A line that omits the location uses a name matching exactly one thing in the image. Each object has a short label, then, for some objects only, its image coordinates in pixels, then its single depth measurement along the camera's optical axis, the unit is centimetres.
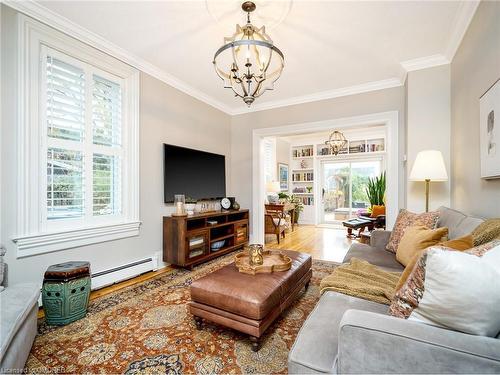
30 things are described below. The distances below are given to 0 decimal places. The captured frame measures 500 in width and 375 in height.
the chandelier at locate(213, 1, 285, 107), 173
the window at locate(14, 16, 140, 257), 206
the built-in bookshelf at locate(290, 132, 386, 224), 672
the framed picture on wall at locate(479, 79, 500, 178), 161
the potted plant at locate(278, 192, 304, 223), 658
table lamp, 607
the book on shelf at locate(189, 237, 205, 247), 320
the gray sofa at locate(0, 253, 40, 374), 112
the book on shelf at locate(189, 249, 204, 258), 321
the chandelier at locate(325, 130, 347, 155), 561
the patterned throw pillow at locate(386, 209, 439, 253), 213
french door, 679
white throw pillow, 76
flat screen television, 332
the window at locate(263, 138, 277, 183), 652
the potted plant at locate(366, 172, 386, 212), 570
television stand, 307
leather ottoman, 152
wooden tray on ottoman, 189
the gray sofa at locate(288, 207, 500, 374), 73
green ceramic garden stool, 184
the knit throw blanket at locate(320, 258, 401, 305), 136
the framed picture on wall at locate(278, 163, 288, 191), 708
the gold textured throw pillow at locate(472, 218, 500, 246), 117
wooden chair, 474
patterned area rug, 143
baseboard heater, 251
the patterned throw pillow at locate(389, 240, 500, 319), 92
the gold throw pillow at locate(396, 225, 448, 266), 172
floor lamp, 251
